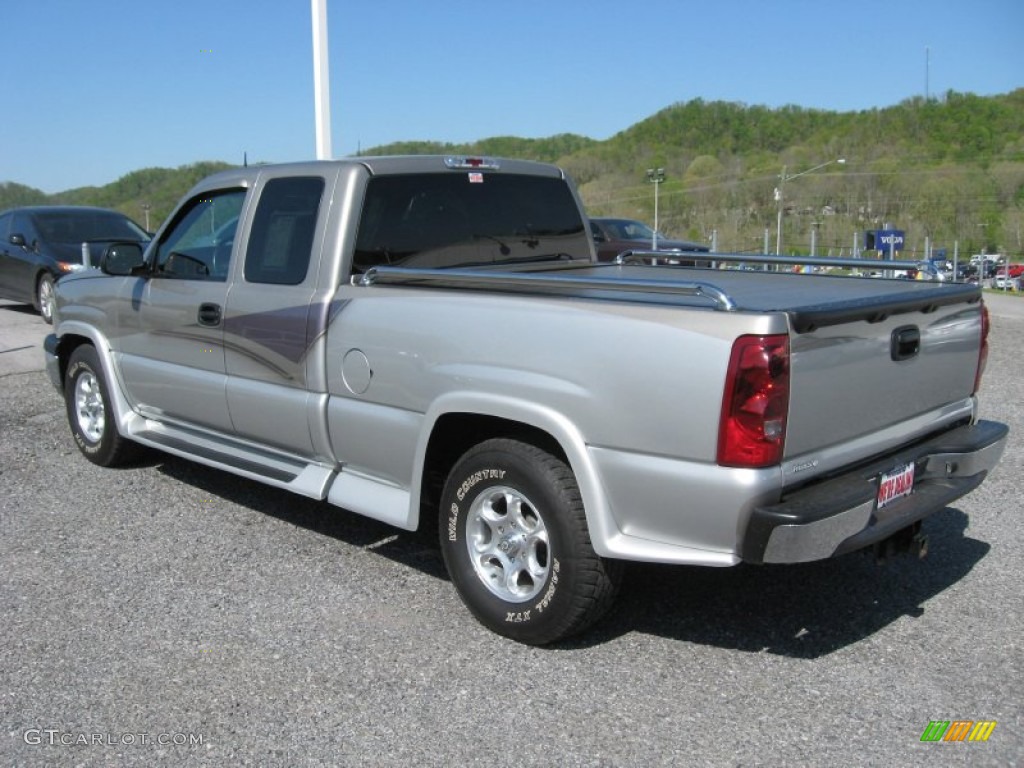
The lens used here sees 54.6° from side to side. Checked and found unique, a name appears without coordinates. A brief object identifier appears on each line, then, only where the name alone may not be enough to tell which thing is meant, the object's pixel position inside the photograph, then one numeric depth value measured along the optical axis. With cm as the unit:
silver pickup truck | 331
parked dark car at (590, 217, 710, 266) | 1814
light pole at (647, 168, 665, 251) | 5698
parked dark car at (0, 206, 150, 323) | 1352
